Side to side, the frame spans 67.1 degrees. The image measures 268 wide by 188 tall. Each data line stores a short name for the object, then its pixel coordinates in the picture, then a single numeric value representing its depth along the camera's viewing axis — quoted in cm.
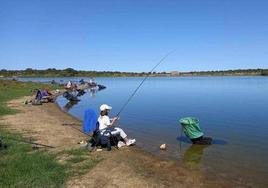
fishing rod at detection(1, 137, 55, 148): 881
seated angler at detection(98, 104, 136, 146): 861
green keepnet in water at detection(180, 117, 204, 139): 1028
